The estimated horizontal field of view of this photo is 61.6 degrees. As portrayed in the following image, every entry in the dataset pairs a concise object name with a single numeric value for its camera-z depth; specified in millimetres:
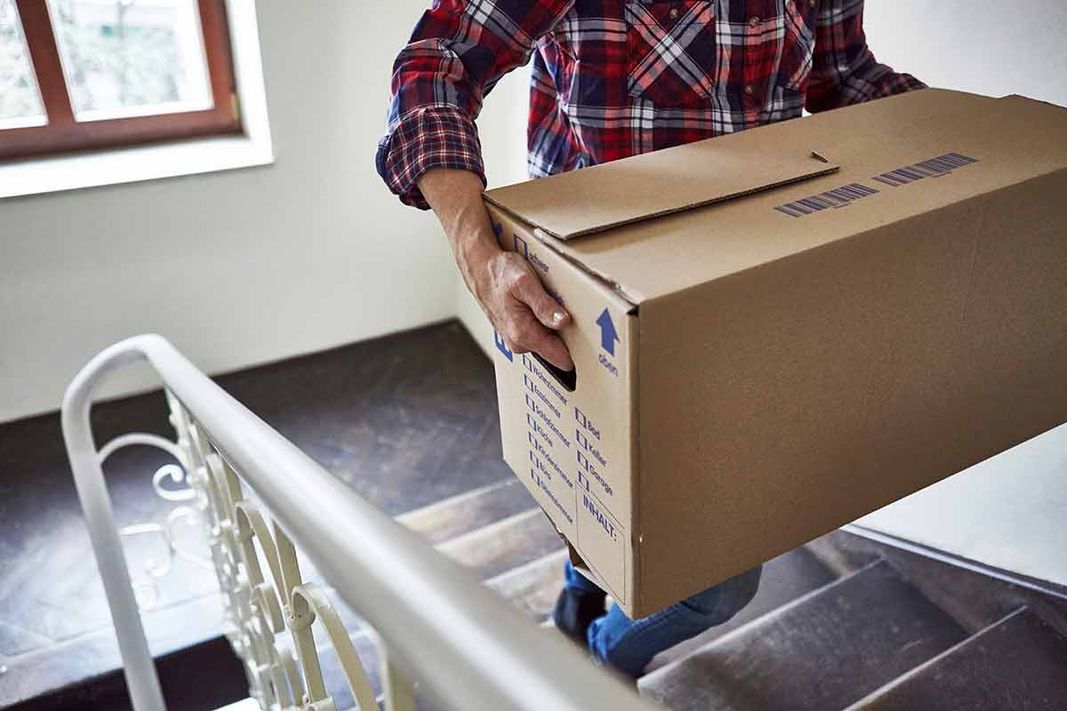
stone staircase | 1226
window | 2402
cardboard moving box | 654
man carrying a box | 867
